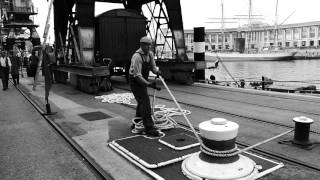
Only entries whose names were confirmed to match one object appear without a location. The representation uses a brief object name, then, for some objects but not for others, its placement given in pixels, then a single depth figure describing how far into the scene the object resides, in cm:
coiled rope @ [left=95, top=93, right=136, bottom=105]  1088
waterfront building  13300
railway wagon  1530
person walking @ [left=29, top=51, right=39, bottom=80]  1968
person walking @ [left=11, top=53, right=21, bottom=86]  1739
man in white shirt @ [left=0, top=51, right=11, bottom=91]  1593
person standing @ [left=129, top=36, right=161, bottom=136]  647
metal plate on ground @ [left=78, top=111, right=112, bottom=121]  850
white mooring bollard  433
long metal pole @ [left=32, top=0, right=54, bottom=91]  1120
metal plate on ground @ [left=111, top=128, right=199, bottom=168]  512
